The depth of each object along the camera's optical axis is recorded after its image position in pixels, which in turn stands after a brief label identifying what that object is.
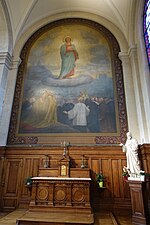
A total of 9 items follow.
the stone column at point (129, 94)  7.04
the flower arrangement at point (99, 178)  6.24
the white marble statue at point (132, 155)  5.53
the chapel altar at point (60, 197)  5.33
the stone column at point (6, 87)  7.53
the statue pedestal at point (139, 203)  4.76
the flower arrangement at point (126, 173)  5.59
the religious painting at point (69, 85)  7.43
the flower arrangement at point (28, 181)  6.10
